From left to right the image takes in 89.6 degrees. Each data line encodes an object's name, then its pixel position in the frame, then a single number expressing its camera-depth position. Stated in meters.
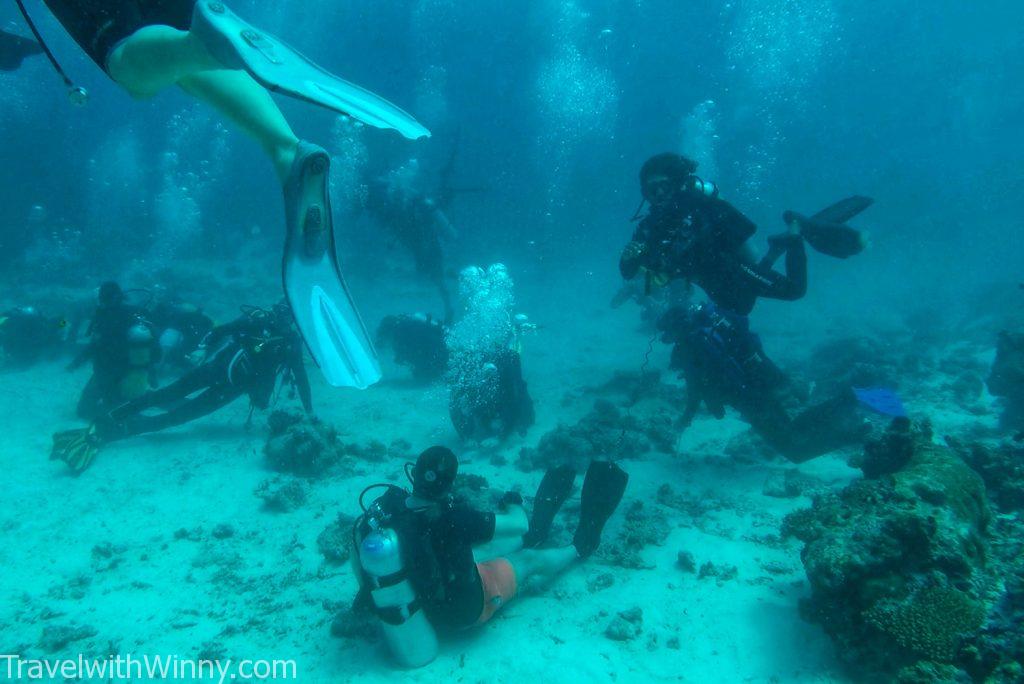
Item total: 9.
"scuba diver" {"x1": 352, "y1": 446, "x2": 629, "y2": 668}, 3.52
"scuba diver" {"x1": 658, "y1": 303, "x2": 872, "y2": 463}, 6.11
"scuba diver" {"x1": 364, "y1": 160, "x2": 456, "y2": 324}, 14.41
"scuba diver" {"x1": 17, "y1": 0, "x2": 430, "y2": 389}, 2.32
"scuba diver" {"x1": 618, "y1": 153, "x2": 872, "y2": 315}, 5.52
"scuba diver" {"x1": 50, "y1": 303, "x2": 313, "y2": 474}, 7.55
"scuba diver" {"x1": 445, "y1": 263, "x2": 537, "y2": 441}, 7.93
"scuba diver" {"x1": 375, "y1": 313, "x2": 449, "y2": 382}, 10.59
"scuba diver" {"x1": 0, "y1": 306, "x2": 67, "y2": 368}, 10.34
